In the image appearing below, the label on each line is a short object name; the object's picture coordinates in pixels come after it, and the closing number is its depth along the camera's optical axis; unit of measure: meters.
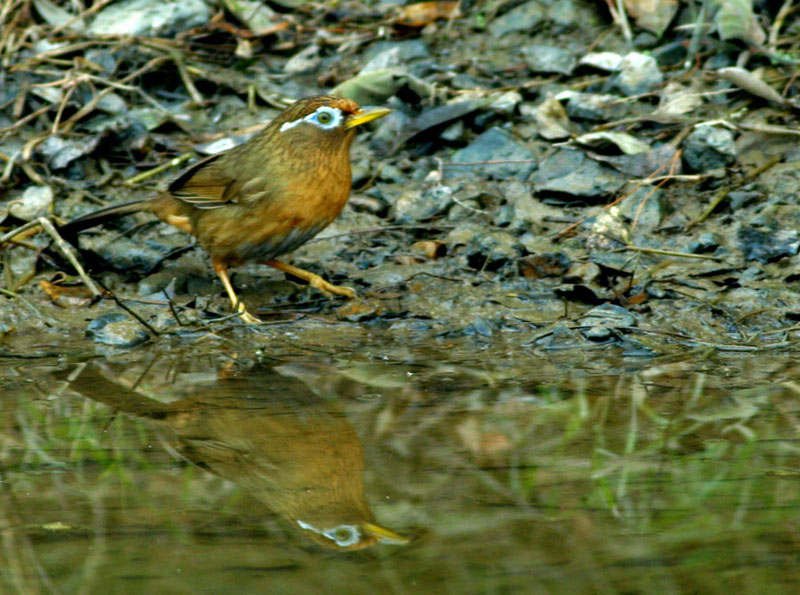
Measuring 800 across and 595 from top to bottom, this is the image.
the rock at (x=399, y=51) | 13.66
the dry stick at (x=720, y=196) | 10.40
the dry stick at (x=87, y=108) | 12.78
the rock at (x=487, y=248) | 10.05
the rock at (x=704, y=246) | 9.97
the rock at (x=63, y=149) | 12.26
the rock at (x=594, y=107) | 12.26
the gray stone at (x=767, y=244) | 9.66
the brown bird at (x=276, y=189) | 9.52
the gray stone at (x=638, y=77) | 12.58
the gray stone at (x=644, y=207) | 10.54
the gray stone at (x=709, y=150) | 11.10
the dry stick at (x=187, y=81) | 13.68
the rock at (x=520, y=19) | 14.13
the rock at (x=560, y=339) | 8.27
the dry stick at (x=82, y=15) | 14.16
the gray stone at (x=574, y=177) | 11.06
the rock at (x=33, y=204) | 11.34
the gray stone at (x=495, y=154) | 11.64
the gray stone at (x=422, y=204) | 11.13
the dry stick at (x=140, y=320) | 8.28
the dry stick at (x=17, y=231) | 9.87
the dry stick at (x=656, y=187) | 10.55
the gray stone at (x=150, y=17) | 14.48
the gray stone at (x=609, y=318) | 8.39
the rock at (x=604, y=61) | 12.93
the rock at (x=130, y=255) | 10.55
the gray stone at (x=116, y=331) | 8.70
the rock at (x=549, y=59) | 13.27
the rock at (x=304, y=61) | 14.30
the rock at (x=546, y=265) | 9.84
